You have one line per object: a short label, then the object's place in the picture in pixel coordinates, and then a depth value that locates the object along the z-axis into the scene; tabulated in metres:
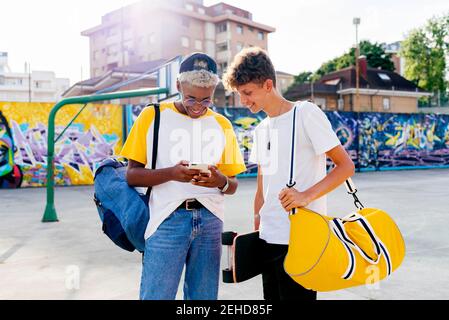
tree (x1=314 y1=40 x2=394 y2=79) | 55.22
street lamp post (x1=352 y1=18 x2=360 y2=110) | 29.80
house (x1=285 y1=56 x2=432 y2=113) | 41.12
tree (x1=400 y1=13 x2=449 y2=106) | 45.75
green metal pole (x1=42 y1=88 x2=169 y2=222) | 7.53
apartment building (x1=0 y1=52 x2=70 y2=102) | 80.19
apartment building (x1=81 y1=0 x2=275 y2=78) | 48.38
